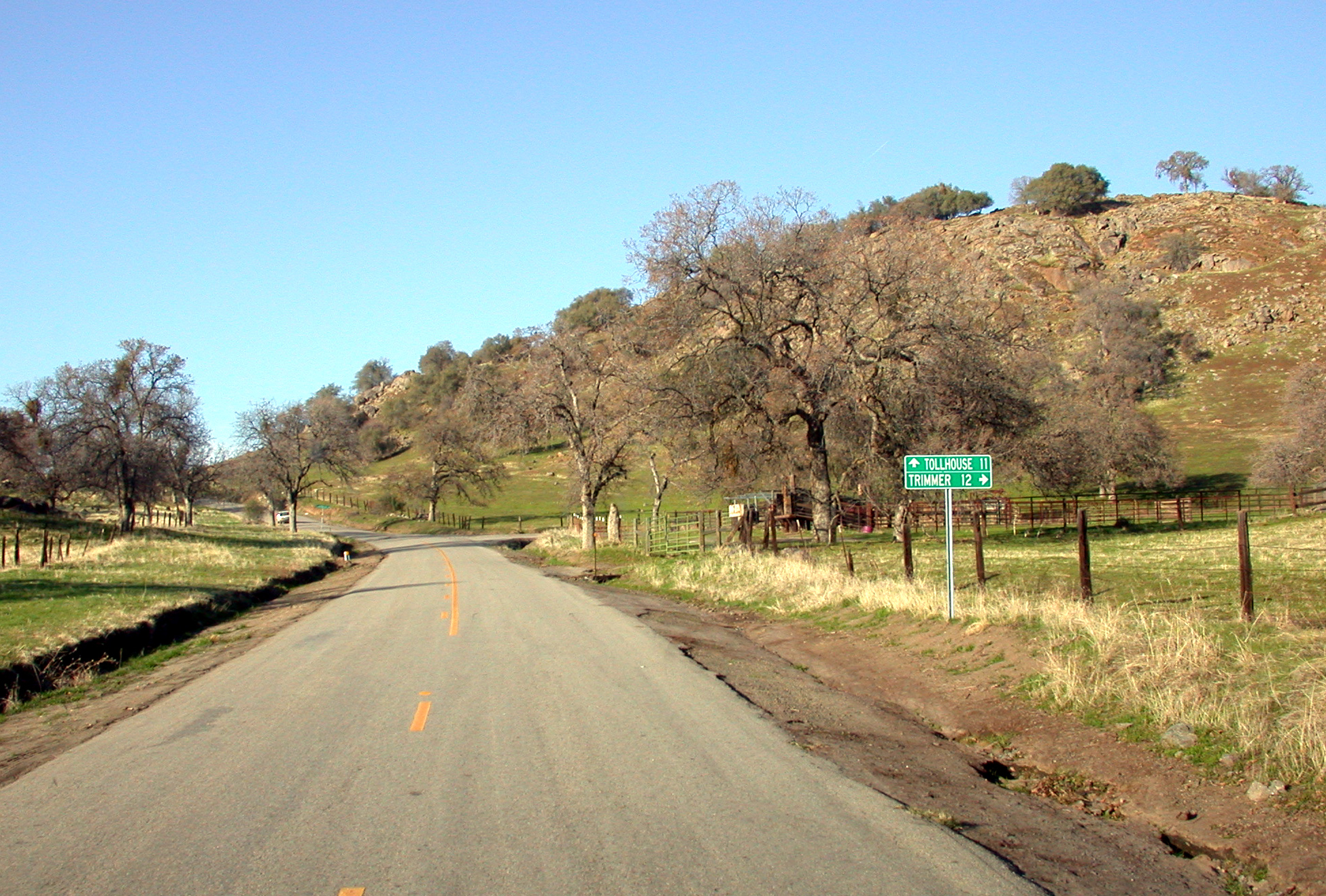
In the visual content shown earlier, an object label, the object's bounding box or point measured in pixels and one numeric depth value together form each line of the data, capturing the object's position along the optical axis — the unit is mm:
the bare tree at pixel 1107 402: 39875
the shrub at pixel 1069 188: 132000
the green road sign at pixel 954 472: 13938
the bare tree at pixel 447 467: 87938
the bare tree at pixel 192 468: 55469
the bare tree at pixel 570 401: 41281
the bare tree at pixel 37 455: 47594
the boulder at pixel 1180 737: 7574
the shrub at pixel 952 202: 146000
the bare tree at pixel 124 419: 48062
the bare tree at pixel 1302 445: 47281
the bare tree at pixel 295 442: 70000
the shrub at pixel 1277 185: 134375
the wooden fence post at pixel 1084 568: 12734
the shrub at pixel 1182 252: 107338
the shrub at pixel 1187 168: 146250
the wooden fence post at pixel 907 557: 16969
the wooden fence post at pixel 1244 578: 10883
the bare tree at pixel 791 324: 32281
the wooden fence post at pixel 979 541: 14697
